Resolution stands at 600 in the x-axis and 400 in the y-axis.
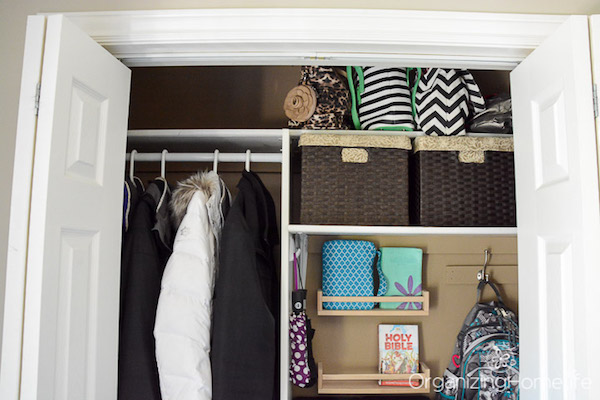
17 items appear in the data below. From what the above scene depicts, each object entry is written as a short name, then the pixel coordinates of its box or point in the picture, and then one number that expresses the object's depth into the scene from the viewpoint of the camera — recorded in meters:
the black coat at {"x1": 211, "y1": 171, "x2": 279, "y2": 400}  1.43
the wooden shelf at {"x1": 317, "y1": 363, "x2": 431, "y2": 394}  1.92
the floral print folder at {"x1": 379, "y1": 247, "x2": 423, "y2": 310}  1.97
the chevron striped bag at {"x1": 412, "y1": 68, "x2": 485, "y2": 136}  1.76
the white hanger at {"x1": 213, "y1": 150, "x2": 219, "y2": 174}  1.78
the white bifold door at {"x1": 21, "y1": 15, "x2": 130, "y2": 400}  1.01
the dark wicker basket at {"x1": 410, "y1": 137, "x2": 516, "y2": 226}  1.70
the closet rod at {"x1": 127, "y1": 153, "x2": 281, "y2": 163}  1.78
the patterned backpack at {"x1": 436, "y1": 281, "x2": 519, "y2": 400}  1.86
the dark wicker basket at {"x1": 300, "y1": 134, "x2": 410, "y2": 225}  1.71
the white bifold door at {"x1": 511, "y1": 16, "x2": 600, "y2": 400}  1.04
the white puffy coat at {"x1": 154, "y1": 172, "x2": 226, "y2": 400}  1.39
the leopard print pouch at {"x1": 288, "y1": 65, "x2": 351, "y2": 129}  1.79
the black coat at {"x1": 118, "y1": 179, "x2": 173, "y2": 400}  1.42
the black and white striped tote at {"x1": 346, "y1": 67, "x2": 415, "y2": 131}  1.81
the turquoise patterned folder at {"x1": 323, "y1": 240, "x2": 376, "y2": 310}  1.93
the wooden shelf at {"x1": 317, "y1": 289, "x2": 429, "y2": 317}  1.92
